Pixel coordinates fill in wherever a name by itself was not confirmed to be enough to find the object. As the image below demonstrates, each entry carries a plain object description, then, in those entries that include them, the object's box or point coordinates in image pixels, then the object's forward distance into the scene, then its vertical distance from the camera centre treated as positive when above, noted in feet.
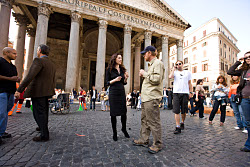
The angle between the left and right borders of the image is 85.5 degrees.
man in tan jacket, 7.93 -0.33
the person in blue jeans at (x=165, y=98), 40.55 -1.34
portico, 46.99 +28.90
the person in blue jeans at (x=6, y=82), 9.08 +0.64
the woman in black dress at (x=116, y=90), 9.88 +0.21
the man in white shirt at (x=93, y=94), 33.88 -0.56
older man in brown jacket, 9.05 +0.15
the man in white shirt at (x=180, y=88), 13.19 +0.58
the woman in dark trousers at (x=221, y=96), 17.08 -0.19
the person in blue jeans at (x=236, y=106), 15.40 -1.34
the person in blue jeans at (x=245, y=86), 8.61 +0.62
